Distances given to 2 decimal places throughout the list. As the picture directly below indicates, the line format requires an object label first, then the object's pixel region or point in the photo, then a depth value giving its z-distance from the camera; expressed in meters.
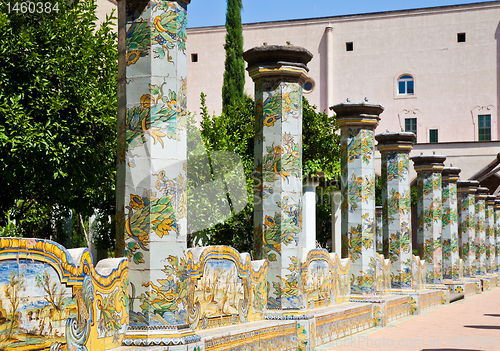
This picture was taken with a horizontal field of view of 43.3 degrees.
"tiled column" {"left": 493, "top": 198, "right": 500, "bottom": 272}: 30.75
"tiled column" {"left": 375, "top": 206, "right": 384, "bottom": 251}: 25.38
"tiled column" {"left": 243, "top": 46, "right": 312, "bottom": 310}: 8.66
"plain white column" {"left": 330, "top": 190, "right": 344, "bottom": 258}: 20.38
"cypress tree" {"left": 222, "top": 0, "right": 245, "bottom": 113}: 28.73
